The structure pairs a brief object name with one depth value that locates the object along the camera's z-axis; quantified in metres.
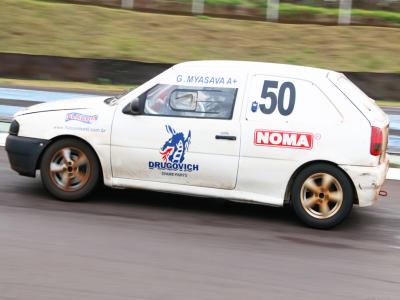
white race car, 13.20
